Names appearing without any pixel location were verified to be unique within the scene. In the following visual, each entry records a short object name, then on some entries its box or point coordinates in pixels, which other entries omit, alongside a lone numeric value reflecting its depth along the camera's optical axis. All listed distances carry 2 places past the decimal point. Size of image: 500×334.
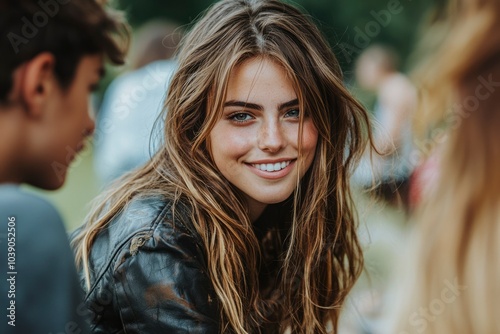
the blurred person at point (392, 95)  2.94
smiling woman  2.13
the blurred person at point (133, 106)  2.81
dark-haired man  2.05
